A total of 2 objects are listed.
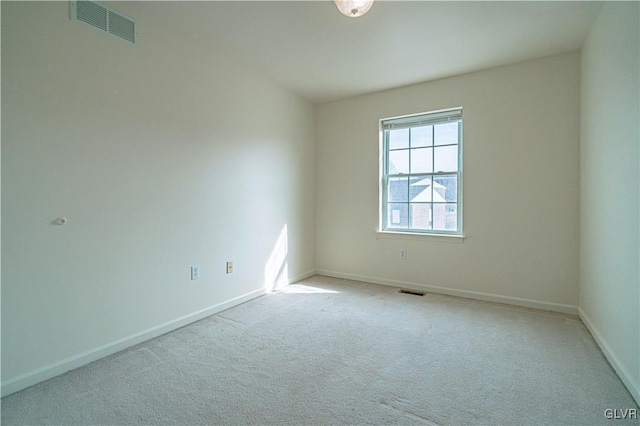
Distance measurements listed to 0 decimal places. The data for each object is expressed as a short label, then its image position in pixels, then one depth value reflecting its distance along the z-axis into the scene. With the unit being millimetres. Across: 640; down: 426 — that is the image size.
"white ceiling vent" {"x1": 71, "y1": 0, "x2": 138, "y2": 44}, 2031
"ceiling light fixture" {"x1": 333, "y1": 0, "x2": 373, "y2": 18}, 1793
